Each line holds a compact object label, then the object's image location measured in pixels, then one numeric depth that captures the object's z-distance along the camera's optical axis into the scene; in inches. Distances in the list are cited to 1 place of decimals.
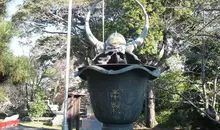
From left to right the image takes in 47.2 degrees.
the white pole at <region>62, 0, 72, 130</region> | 313.4
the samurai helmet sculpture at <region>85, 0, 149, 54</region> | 156.5
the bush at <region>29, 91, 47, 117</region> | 629.0
